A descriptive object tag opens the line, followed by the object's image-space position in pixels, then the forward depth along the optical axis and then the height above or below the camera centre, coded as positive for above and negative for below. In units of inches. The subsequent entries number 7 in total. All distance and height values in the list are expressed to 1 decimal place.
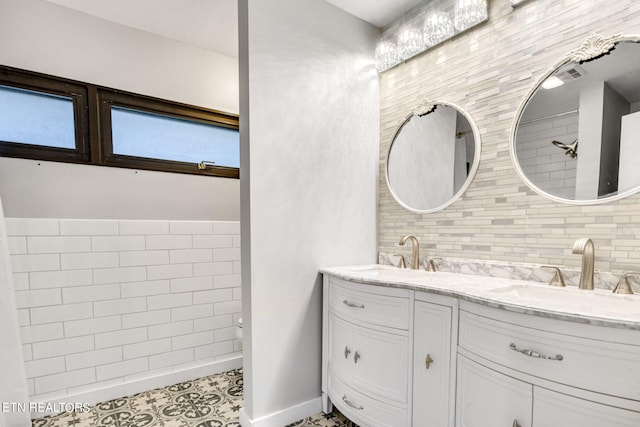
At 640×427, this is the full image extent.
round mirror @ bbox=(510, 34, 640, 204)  47.7 +12.0
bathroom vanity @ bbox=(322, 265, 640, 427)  33.7 -22.4
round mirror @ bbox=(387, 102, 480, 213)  66.7 +9.4
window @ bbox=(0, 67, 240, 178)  71.8 +18.7
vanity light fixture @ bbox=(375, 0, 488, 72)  63.5 +38.8
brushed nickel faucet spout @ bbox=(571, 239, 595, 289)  46.4 -10.3
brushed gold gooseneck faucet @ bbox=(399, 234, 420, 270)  72.2 -14.3
